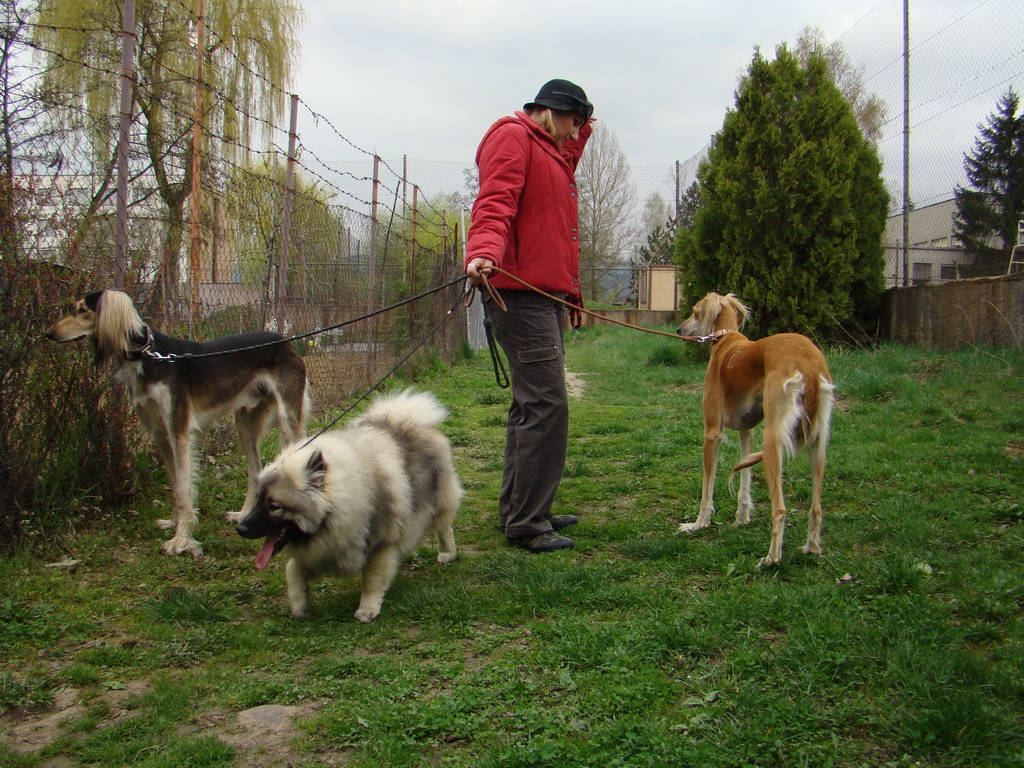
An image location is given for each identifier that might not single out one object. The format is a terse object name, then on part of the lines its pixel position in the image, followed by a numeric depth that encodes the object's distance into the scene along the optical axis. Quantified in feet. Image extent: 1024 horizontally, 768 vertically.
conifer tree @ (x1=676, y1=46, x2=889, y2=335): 33.35
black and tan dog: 13.10
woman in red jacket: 13.39
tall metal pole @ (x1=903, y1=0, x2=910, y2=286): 35.14
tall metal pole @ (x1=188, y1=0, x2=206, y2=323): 17.93
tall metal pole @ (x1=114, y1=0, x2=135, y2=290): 14.26
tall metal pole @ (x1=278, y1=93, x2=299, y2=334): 21.42
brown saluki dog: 12.14
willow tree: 15.43
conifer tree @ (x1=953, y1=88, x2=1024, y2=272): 34.86
